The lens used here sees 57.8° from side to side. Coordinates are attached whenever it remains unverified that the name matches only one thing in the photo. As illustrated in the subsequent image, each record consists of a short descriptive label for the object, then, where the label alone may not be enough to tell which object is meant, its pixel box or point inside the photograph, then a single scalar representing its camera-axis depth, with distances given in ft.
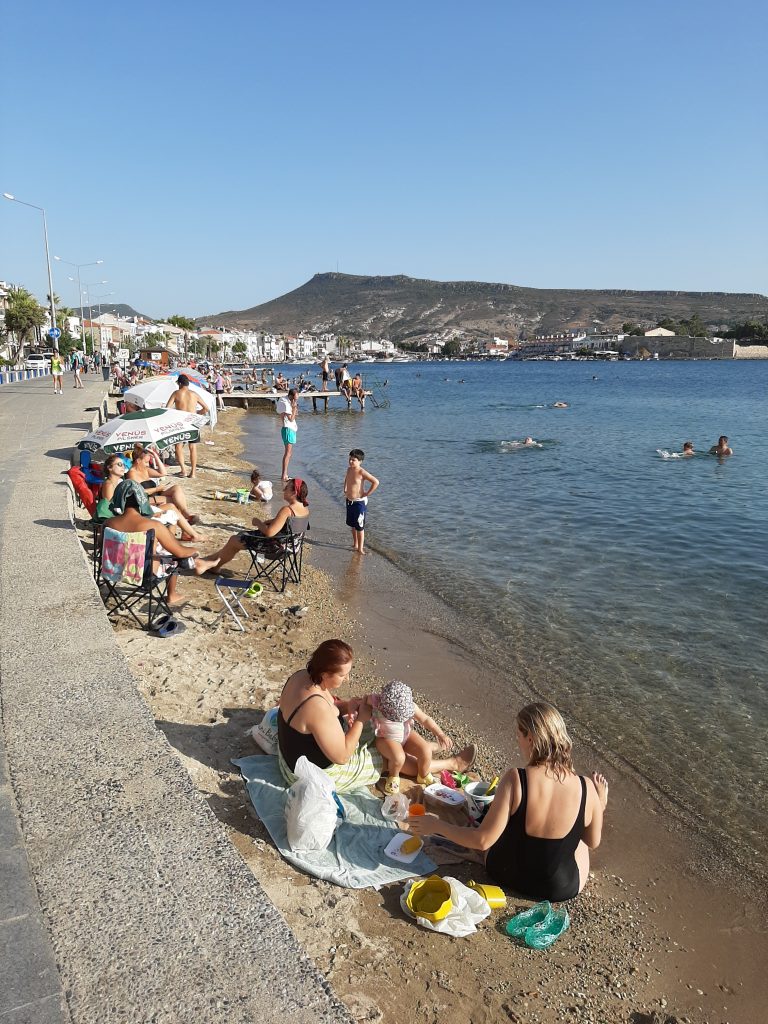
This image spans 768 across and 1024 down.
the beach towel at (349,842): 12.39
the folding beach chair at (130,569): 20.76
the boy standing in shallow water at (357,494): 34.32
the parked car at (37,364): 155.08
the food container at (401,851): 12.93
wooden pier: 136.15
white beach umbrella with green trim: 32.63
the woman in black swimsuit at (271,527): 26.58
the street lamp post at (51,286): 113.82
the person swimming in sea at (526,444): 88.67
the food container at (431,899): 11.59
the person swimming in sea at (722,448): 75.66
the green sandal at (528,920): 11.65
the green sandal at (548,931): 11.46
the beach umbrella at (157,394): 44.60
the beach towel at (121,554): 20.74
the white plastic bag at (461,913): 11.50
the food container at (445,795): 14.73
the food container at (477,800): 14.30
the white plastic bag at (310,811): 12.39
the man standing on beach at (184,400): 43.01
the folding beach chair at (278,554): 27.20
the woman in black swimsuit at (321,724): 13.35
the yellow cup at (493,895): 12.12
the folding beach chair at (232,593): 23.16
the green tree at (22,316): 205.77
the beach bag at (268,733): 15.61
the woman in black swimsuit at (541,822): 11.42
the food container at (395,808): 13.91
